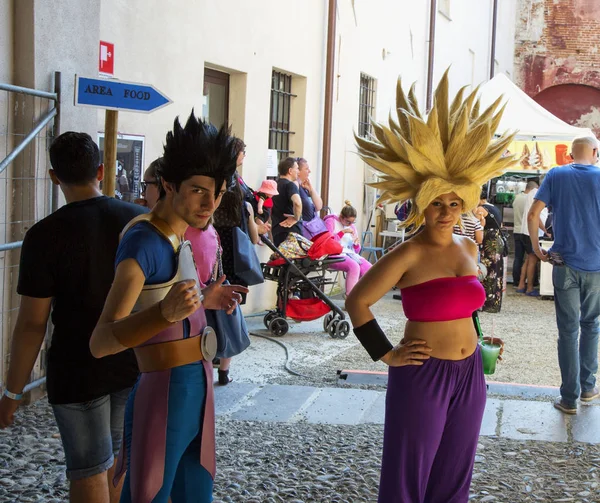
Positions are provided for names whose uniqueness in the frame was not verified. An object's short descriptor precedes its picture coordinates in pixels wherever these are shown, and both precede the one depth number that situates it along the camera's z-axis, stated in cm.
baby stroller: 896
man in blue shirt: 601
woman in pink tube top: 328
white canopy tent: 1407
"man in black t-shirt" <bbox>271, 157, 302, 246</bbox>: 977
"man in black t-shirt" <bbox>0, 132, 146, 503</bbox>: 310
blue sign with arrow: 498
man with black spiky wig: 261
